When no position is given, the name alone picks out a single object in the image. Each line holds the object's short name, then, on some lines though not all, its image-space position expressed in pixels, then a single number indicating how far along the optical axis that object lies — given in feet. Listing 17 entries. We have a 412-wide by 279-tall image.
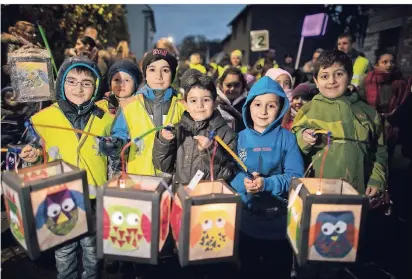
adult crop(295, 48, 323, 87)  19.84
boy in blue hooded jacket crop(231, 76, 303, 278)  7.11
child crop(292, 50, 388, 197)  7.39
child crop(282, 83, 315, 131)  11.61
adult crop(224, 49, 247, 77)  25.77
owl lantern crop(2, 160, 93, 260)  4.95
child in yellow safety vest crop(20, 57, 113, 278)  7.29
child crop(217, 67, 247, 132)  11.62
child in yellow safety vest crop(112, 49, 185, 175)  8.22
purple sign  19.38
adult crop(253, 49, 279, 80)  24.51
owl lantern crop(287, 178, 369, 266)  5.02
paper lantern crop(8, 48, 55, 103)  8.27
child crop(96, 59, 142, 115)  10.82
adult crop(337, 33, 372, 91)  18.44
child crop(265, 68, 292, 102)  12.36
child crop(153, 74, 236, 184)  6.94
